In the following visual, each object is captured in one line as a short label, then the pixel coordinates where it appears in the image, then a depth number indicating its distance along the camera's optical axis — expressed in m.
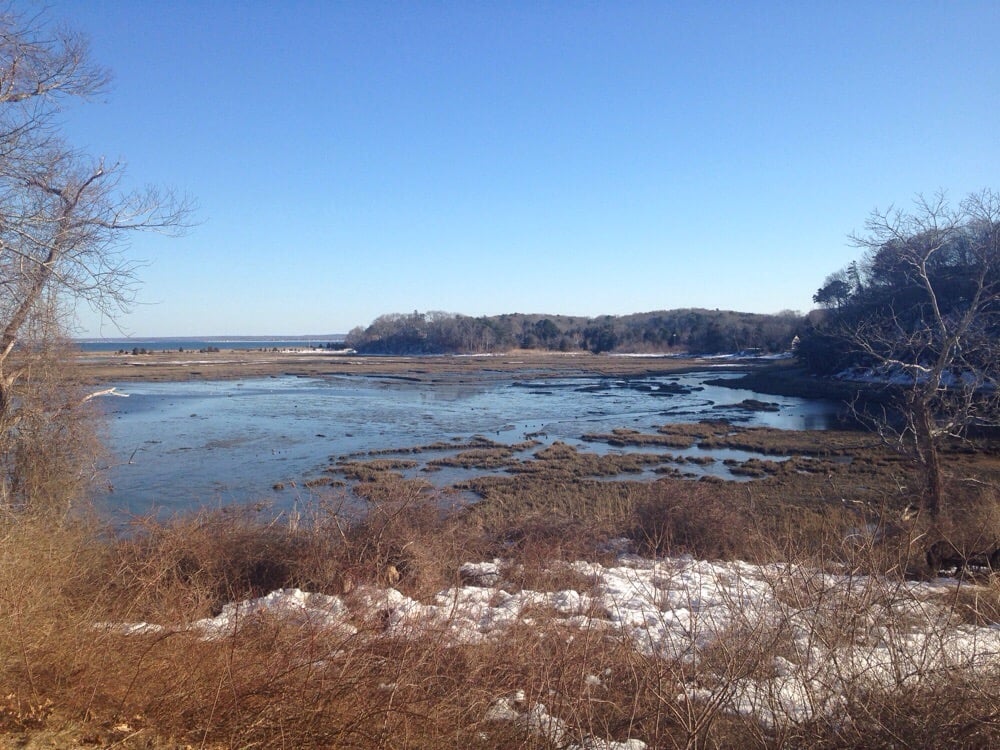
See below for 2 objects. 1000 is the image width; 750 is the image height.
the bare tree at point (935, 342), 12.12
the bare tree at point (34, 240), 6.84
